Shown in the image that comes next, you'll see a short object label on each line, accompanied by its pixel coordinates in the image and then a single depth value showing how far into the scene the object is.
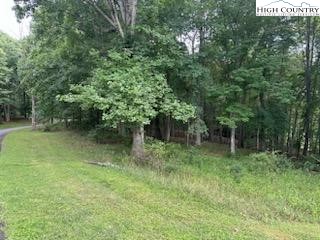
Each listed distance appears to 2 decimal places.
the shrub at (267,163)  9.77
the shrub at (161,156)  8.49
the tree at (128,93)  8.67
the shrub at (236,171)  8.41
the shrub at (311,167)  11.52
